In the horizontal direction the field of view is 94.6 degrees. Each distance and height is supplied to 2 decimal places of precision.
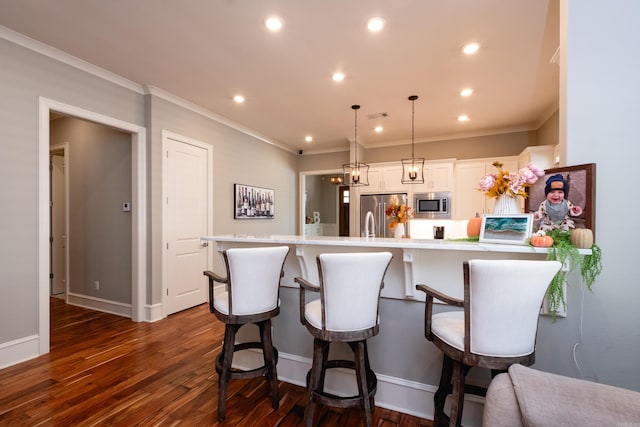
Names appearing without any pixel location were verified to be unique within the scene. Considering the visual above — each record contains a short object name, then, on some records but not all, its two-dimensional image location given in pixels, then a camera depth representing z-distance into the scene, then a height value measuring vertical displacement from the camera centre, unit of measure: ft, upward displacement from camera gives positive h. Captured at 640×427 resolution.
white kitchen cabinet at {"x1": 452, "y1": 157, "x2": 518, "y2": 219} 16.71 +1.39
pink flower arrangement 5.47 +0.57
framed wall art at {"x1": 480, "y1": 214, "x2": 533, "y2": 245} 5.13 -0.31
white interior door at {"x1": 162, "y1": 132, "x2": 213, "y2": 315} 12.55 -0.29
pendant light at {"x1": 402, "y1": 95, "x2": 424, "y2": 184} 17.22 +2.60
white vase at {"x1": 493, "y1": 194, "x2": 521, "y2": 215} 5.63 +0.12
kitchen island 5.88 -2.37
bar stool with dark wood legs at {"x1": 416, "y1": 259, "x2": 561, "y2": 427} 3.98 -1.47
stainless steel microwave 17.14 +0.39
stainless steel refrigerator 17.95 +0.23
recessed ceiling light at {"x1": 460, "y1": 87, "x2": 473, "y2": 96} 11.81 +4.89
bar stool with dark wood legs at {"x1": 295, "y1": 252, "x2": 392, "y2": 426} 5.15 -1.84
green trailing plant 4.60 -0.83
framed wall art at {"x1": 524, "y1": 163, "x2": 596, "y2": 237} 4.85 +0.37
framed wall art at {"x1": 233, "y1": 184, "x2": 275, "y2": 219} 16.62 +0.57
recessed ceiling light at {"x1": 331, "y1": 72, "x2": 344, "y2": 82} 10.68 +4.97
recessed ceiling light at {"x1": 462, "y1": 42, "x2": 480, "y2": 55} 8.83 +4.97
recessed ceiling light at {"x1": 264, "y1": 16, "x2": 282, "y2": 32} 7.75 +5.04
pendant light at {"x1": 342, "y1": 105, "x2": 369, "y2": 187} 17.89 +2.70
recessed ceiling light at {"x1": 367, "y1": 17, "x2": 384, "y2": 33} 7.77 +5.02
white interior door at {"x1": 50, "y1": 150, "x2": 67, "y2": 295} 15.12 -0.58
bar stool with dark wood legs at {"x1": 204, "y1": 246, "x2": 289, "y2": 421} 6.09 -1.91
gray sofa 2.45 -1.70
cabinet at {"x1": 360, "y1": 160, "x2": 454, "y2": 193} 17.31 +2.03
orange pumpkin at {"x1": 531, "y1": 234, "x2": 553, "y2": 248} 4.79 -0.48
